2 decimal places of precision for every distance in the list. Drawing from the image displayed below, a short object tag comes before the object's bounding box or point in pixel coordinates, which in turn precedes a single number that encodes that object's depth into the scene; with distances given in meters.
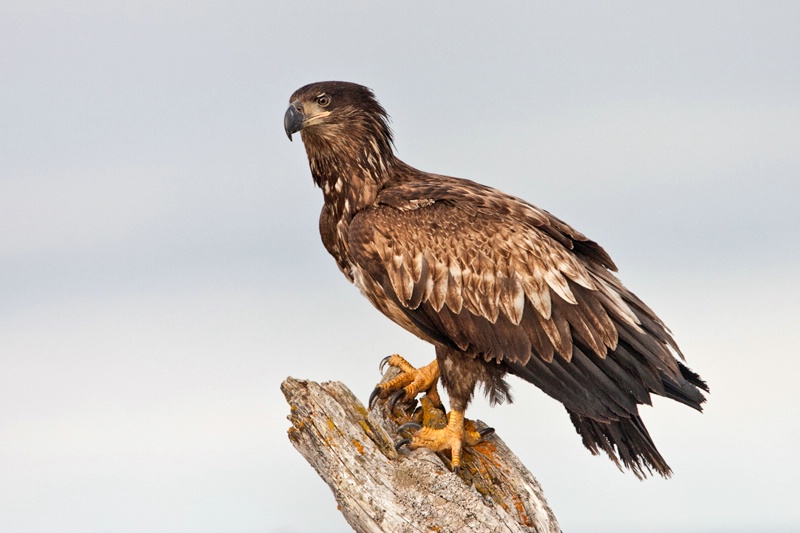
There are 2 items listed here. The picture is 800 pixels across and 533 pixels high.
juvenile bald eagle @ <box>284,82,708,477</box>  19.06
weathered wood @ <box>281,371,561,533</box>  17.92
